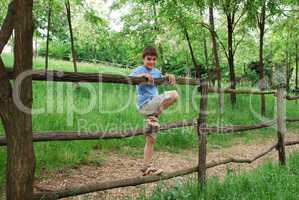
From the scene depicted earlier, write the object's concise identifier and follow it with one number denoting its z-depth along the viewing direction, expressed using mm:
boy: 5000
